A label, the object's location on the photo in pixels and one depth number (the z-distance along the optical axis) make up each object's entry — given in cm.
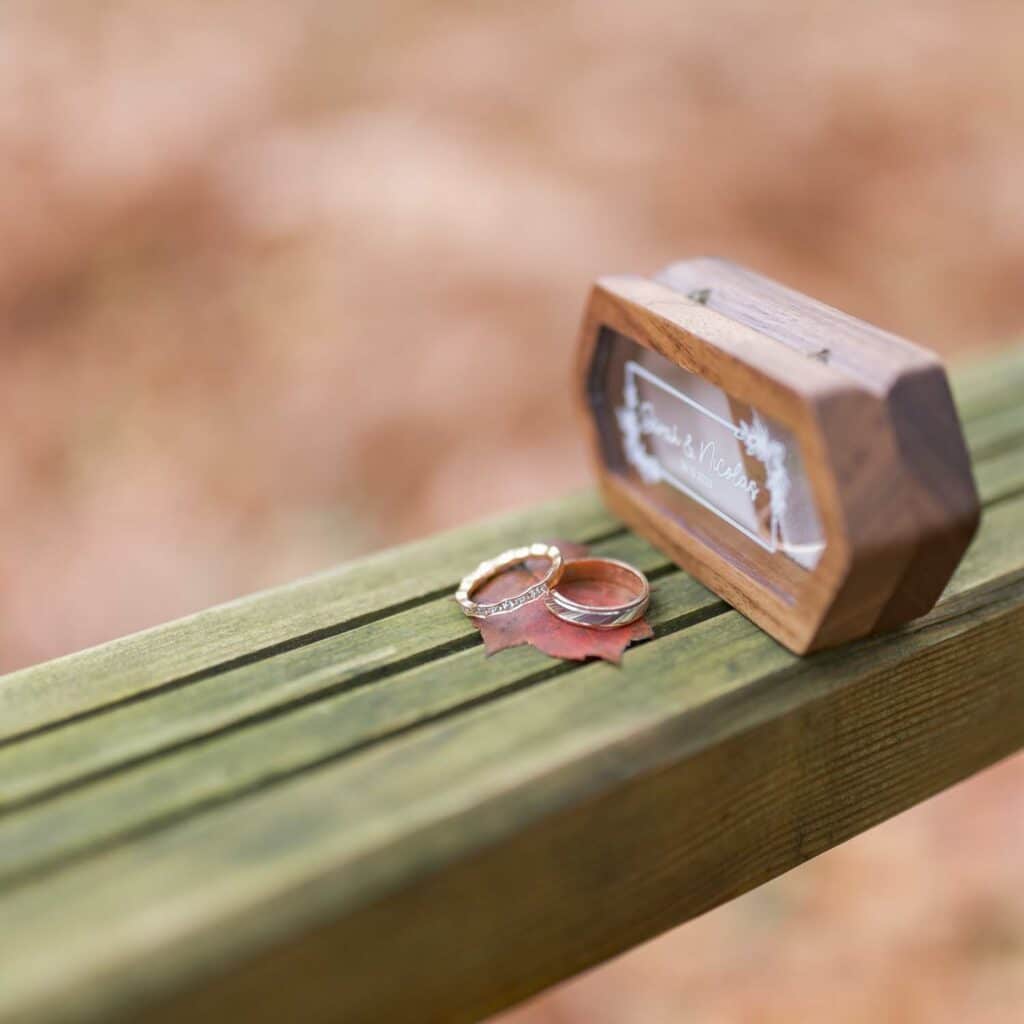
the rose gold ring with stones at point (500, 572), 57
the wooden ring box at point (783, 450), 53
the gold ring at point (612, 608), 56
